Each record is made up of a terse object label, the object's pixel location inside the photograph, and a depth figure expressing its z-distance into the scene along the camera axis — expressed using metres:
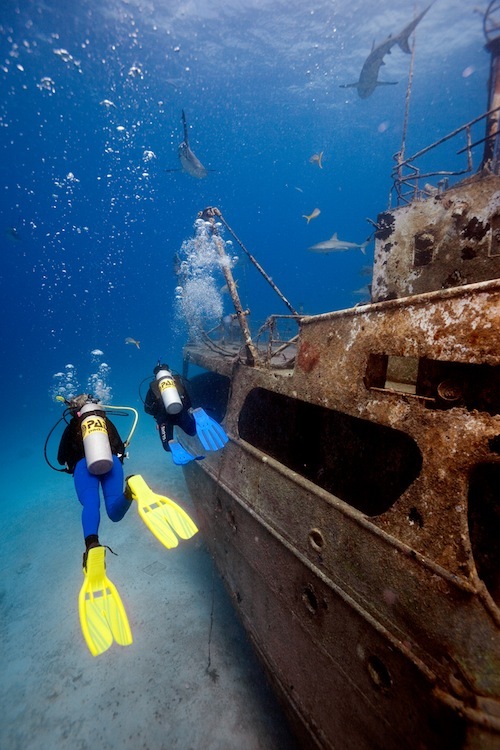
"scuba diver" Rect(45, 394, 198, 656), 3.00
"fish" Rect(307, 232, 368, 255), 11.38
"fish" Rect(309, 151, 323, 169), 11.29
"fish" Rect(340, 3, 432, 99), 12.29
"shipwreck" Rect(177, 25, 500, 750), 1.71
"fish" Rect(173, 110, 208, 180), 9.40
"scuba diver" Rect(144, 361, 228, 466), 4.04
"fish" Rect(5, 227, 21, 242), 16.80
